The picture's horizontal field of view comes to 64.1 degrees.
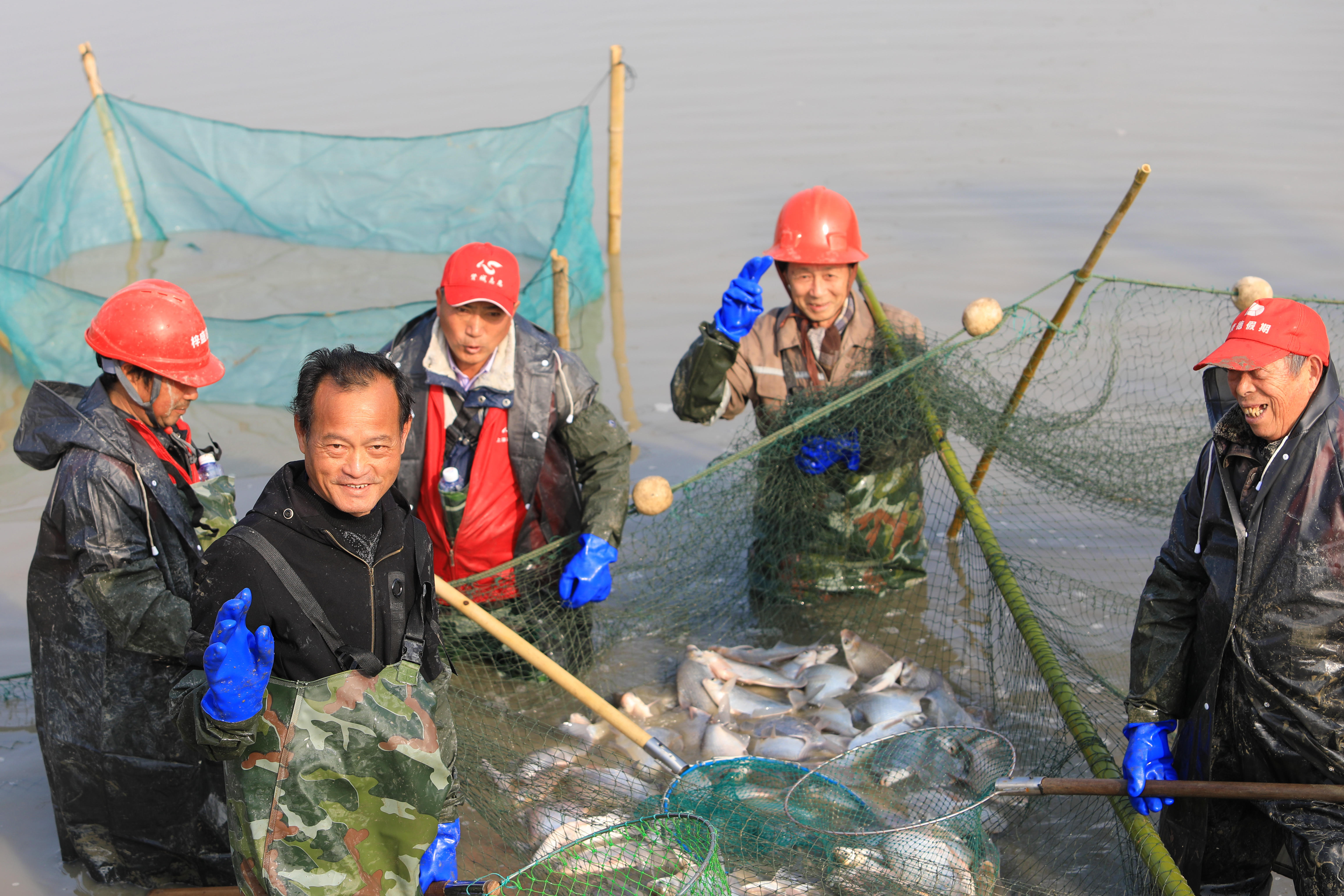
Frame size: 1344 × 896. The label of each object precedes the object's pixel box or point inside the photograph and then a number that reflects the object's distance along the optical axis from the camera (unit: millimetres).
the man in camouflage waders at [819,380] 4699
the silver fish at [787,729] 4367
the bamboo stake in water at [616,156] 9125
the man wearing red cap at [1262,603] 2764
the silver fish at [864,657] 4805
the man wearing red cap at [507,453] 4039
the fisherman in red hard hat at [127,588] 3186
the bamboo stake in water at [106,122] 9508
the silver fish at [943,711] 4395
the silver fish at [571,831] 3591
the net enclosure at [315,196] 9203
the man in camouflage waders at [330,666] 2377
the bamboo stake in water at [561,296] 6441
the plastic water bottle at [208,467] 3619
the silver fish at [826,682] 4605
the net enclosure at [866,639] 3611
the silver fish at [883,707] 4434
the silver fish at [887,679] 4613
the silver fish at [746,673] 4672
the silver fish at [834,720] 4391
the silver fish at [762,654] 4848
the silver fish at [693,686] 4645
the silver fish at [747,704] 4605
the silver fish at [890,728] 4273
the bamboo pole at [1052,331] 4801
